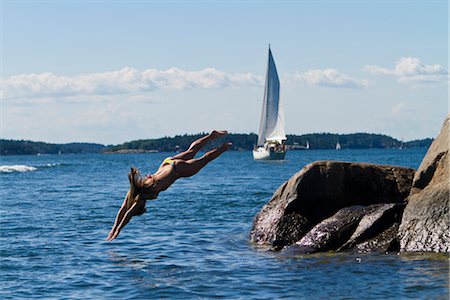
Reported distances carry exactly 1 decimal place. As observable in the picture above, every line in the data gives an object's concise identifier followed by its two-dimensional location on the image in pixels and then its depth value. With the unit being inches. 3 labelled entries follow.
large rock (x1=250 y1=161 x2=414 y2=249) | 703.1
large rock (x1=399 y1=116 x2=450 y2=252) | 617.3
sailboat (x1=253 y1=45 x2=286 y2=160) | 3253.0
